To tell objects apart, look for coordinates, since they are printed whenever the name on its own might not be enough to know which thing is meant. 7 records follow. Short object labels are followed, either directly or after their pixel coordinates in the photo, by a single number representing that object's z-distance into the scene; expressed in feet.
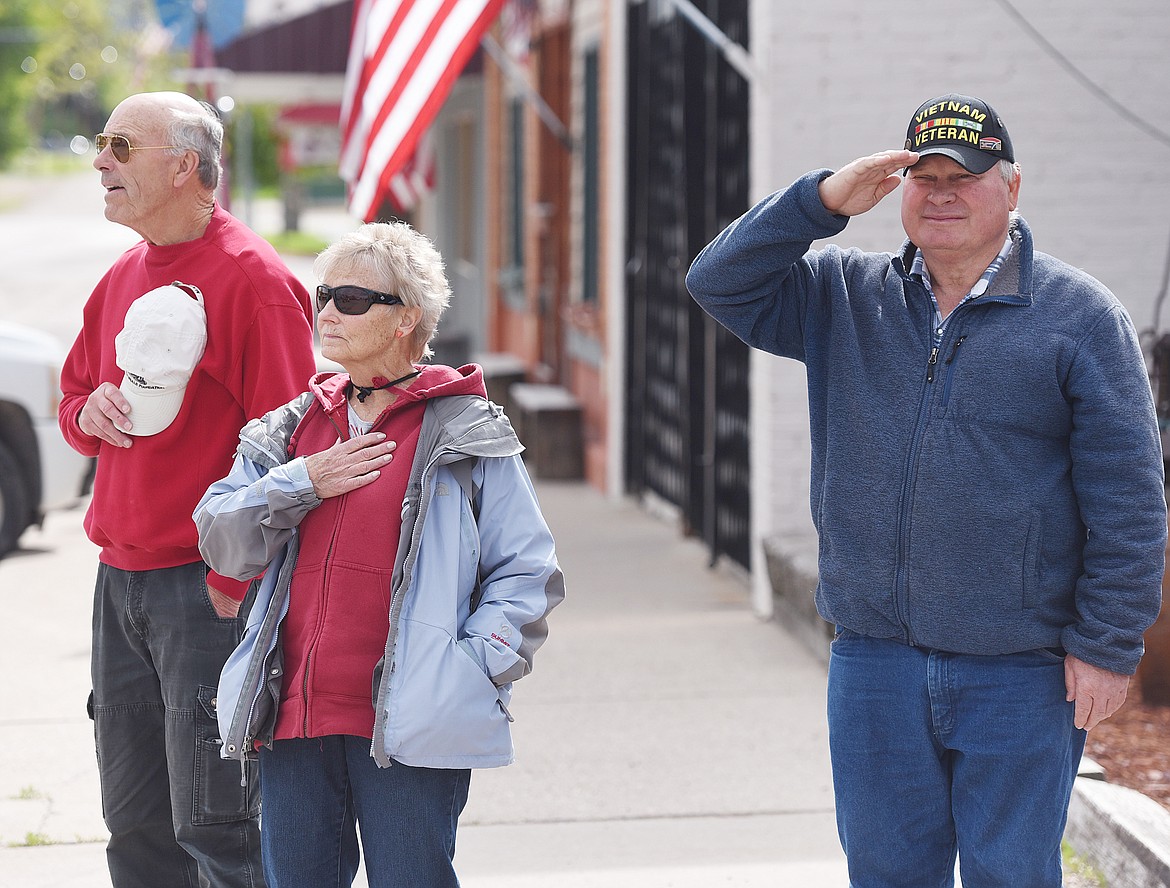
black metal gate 50.42
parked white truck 53.67
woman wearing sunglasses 18.56
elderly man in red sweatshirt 21.59
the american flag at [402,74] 40.63
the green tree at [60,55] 401.98
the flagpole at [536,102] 70.33
